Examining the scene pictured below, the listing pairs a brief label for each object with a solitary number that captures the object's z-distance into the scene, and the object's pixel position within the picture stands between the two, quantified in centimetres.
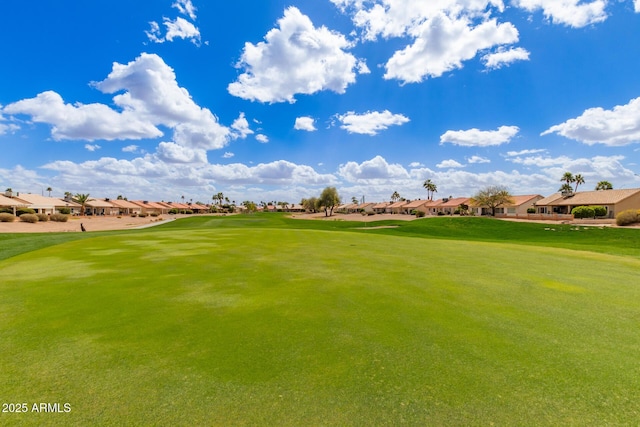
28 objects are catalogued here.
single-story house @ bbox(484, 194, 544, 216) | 8075
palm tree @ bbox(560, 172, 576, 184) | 9056
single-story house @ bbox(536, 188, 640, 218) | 5591
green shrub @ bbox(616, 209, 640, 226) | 3809
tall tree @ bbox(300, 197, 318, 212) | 14618
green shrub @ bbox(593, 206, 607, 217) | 5331
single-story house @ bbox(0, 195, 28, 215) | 6481
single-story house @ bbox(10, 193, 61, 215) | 7706
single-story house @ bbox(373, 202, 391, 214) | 14149
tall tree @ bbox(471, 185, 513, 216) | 7875
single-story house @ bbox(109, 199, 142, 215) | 11988
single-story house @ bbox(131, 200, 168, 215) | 13290
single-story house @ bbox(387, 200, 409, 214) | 12988
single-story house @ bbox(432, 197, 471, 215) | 10557
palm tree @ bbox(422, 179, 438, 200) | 13212
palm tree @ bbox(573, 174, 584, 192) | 9038
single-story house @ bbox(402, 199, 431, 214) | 11778
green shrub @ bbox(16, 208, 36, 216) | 6450
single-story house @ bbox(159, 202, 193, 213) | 14740
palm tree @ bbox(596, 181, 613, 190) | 9038
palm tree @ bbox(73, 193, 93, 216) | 9700
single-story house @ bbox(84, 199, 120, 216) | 10769
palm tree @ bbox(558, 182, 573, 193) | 9125
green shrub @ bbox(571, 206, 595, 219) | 5175
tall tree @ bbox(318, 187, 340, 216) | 11080
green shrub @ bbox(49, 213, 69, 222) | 5791
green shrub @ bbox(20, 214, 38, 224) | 5190
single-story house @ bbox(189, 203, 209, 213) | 16270
